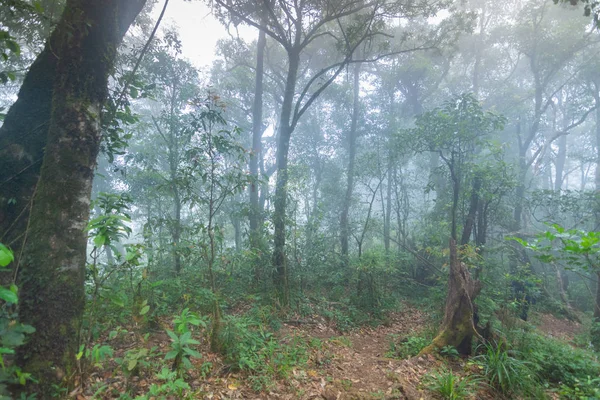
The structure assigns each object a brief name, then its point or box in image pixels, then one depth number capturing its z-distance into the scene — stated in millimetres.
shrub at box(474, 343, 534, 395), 3754
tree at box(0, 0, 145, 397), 2525
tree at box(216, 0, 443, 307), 7921
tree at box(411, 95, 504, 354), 5680
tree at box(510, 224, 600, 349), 2730
